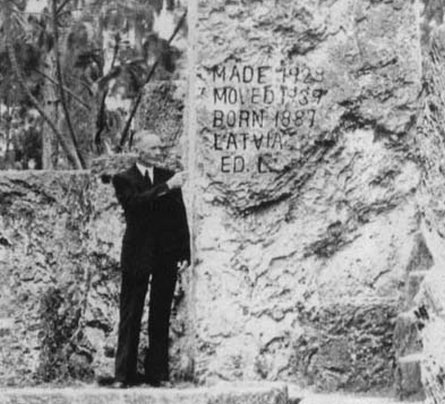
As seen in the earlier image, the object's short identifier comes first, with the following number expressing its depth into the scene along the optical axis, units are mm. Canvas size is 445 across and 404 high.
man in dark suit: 10648
